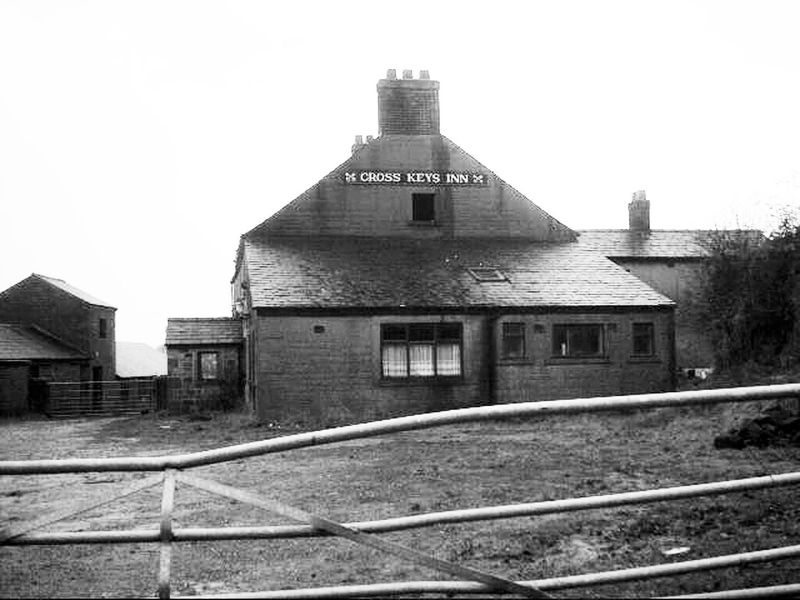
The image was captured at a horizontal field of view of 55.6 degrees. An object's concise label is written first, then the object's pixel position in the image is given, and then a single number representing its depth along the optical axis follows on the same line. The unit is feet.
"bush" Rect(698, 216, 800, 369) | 65.87
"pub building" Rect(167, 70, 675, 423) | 74.84
